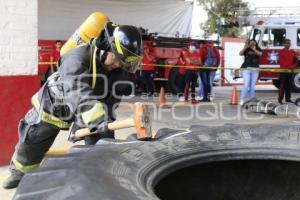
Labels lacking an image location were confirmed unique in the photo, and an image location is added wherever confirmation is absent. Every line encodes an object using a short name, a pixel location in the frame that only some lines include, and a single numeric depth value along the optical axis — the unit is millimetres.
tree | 39906
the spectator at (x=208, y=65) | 13539
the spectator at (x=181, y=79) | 14056
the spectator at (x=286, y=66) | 13305
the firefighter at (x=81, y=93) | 2885
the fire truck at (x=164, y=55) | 16073
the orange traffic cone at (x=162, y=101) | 12062
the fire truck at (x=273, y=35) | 19000
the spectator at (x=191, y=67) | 13562
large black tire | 1872
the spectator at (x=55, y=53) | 14962
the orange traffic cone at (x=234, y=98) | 12915
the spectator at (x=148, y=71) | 14855
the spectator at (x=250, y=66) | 12353
